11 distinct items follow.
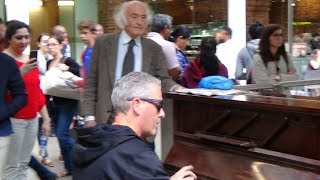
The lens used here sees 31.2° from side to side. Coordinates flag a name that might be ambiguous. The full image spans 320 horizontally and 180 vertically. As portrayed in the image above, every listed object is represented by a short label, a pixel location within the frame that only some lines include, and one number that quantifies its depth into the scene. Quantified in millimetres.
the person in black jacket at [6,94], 4121
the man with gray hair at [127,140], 2240
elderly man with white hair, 4512
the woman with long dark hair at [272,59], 5105
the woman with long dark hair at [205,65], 5773
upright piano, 3191
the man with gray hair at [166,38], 5992
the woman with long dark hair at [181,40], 6707
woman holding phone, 4730
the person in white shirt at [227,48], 9422
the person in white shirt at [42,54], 7881
